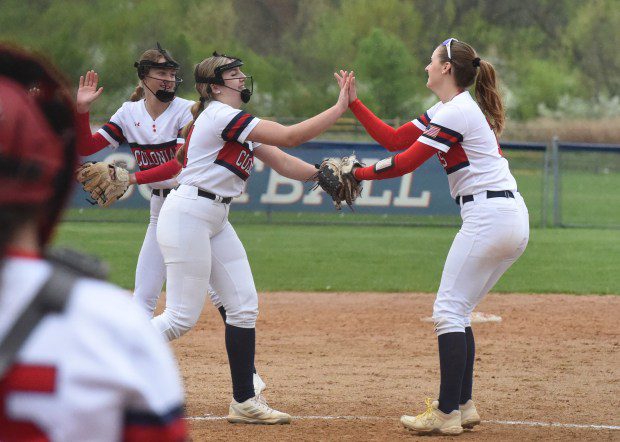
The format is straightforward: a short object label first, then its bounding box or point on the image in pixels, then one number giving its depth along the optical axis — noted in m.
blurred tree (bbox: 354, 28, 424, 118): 79.56
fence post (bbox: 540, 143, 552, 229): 34.34
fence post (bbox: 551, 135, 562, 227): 33.91
